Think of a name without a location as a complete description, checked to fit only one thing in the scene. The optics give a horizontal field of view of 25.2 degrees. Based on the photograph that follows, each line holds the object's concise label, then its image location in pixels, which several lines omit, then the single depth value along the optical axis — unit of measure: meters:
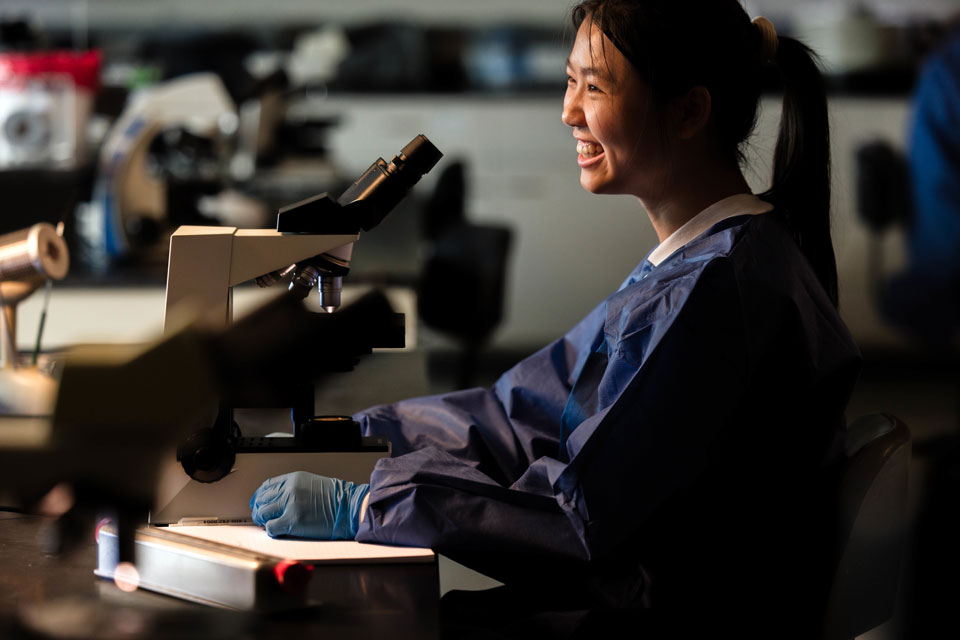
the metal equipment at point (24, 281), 2.24
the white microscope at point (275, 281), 1.94
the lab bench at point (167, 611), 1.74
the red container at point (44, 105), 3.73
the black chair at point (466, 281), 4.40
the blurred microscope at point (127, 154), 3.49
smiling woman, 1.90
